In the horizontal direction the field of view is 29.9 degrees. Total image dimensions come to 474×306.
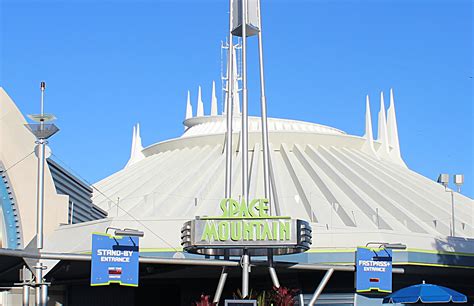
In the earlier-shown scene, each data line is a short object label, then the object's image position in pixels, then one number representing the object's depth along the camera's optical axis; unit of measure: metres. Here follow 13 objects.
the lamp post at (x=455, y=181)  33.84
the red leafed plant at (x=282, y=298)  24.80
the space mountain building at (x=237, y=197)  30.75
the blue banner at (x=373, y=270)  25.86
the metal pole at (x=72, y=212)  34.47
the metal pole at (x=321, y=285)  26.11
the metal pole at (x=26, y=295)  23.78
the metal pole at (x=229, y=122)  26.91
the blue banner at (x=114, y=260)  23.50
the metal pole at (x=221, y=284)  25.75
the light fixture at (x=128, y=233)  23.22
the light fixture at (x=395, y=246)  25.52
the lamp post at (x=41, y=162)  21.89
